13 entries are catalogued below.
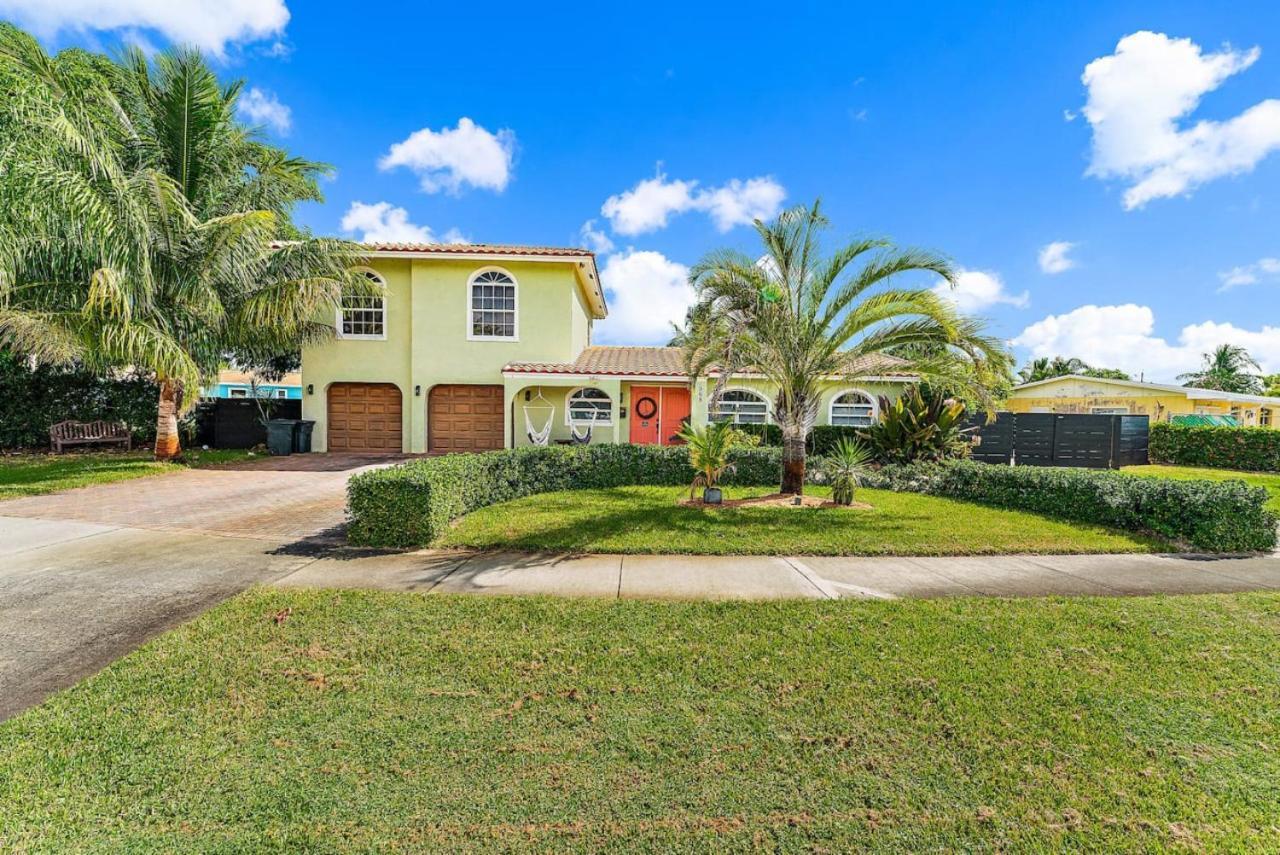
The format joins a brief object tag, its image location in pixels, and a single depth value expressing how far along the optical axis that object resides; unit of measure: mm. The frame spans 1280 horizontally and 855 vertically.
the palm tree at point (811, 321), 8984
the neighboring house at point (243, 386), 29800
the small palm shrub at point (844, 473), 9461
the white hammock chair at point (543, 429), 15554
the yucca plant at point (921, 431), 12422
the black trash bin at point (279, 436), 15922
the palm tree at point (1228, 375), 43156
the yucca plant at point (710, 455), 9258
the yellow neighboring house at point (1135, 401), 24297
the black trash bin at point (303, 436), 16312
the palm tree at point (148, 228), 10734
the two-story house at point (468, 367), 16375
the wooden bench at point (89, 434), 14688
